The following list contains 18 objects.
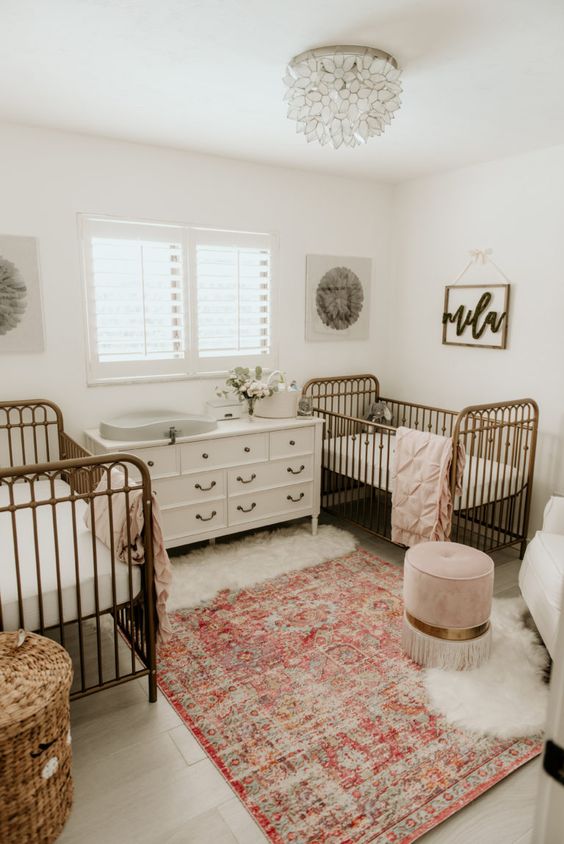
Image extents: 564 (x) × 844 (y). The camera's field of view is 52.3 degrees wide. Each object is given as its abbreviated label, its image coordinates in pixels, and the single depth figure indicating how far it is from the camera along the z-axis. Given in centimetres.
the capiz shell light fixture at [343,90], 212
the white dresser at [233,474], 321
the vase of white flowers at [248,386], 358
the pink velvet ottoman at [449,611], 231
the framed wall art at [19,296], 301
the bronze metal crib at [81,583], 186
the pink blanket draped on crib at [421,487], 301
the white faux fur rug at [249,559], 304
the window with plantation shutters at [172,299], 334
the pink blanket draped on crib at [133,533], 206
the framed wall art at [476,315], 368
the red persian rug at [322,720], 173
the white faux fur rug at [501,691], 207
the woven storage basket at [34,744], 146
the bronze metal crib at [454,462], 330
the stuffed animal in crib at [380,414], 435
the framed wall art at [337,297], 414
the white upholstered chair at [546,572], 228
